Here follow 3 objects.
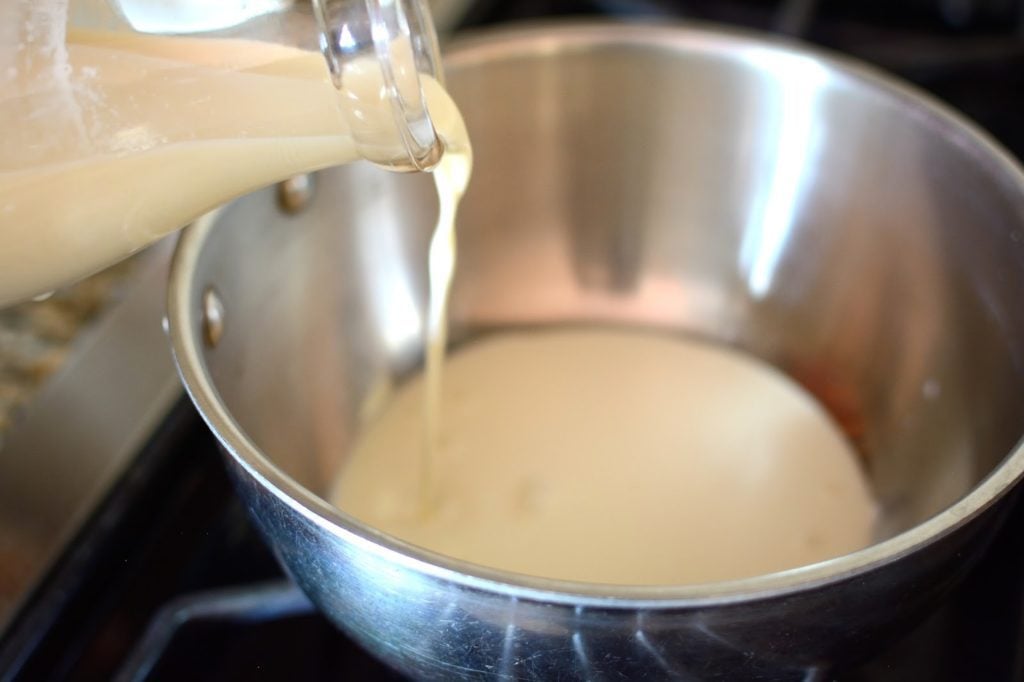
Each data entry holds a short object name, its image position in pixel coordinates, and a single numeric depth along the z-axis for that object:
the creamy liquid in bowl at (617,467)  0.38
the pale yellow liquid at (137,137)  0.30
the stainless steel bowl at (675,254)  0.38
